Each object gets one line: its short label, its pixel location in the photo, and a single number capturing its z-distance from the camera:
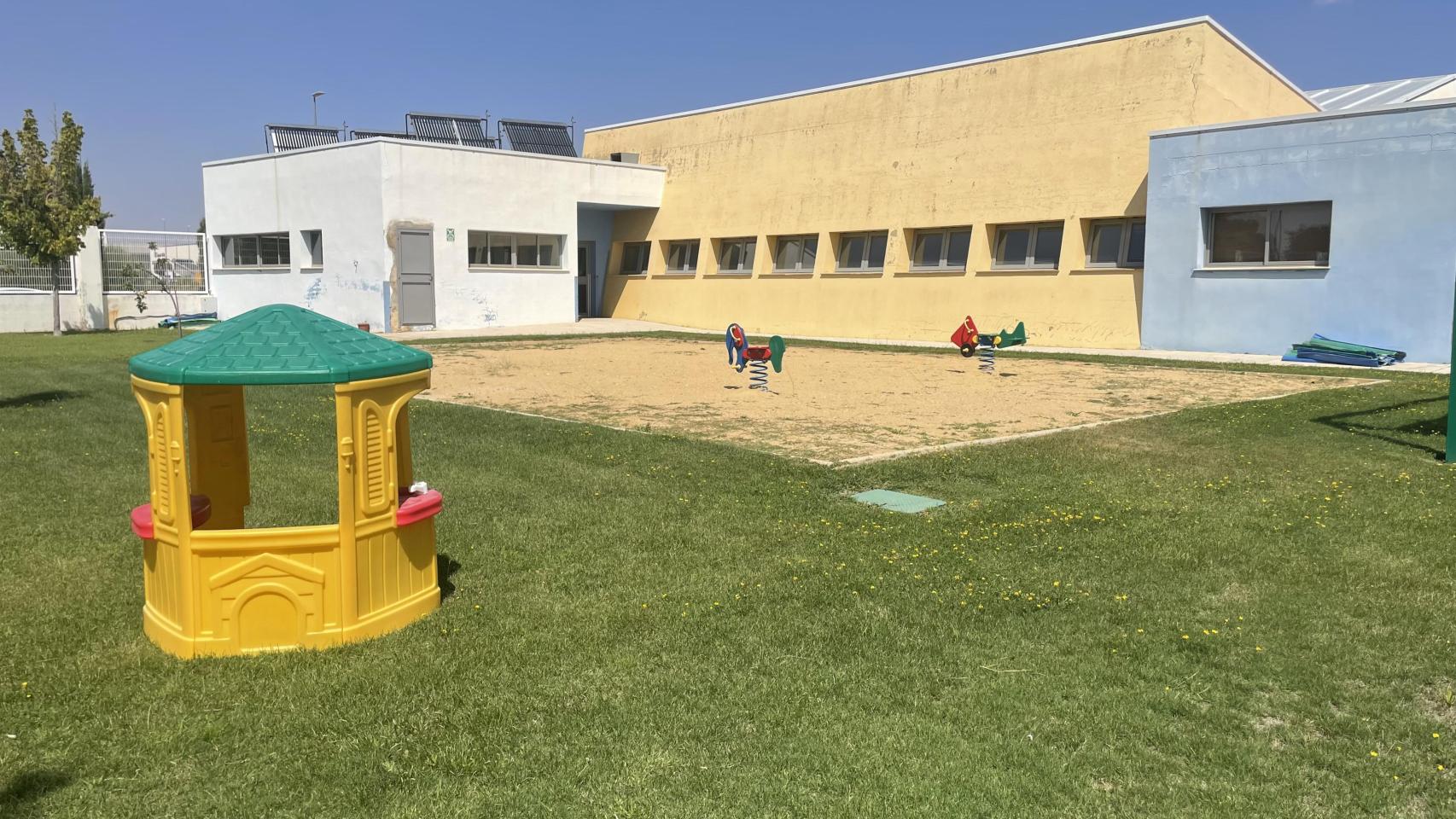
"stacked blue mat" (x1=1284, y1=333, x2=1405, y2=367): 17.98
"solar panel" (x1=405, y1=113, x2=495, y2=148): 31.34
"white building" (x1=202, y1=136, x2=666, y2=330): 26.77
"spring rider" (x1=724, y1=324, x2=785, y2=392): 14.37
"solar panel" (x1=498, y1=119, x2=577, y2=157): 32.34
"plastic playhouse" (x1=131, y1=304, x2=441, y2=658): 4.57
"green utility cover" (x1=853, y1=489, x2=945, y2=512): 7.42
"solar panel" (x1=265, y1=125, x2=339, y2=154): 30.69
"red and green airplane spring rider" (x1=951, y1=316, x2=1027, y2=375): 17.19
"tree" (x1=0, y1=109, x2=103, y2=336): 25.09
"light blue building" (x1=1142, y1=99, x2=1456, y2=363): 17.92
